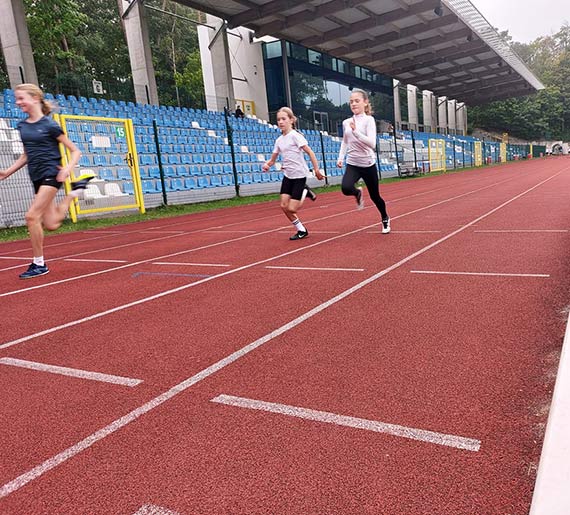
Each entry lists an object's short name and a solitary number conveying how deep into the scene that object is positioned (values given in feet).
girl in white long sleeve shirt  21.72
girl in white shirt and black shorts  23.39
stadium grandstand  46.55
